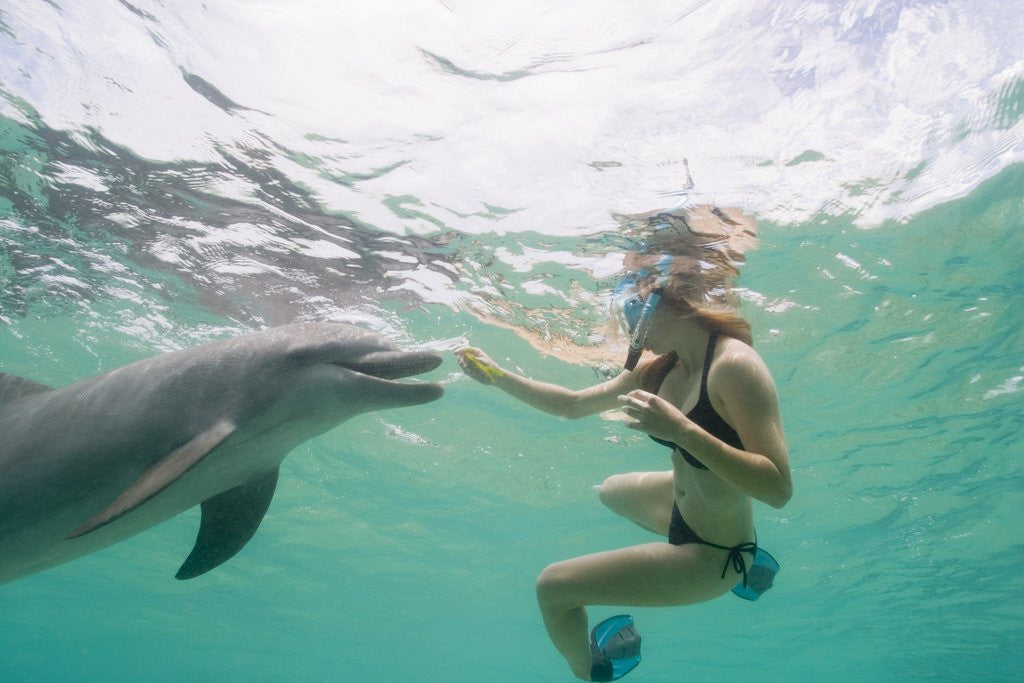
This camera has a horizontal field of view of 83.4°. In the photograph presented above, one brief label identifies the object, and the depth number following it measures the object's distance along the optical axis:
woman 3.11
